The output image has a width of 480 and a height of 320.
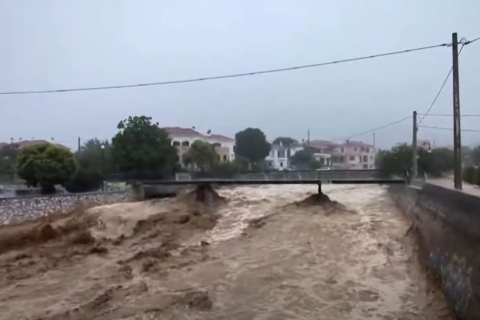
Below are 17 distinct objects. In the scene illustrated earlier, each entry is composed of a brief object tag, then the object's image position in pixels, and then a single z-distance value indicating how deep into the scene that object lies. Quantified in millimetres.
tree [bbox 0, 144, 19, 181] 43394
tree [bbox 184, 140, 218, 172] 50094
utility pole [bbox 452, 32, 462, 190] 16625
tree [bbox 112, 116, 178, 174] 39156
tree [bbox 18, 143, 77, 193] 31048
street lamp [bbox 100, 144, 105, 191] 36331
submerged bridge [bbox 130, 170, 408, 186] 32250
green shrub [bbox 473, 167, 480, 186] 25908
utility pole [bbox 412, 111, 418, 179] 32719
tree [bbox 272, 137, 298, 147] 91250
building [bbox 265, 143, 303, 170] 82688
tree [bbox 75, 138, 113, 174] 39969
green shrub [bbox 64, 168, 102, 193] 34009
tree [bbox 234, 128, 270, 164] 65875
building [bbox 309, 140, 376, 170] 80750
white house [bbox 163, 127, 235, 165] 67750
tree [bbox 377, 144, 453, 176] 32156
